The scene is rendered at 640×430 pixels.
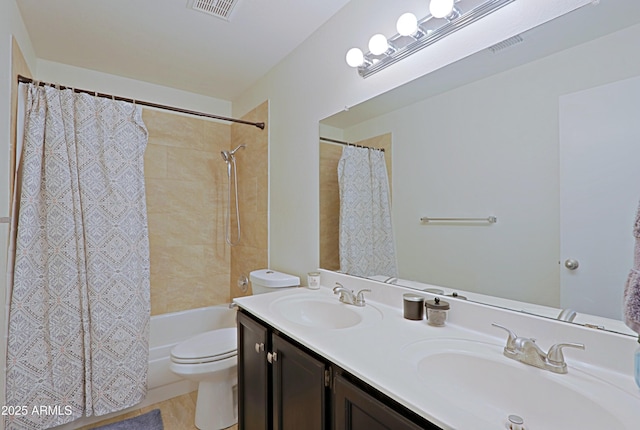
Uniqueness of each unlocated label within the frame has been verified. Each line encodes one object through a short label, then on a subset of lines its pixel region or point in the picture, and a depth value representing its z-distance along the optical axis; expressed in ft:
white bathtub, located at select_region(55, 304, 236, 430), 7.02
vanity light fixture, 3.61
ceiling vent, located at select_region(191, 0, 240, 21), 5.38
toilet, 5.85
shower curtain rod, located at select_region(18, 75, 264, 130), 5.66
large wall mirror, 2.74
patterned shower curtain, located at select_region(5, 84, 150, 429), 5.59
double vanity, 2.27
